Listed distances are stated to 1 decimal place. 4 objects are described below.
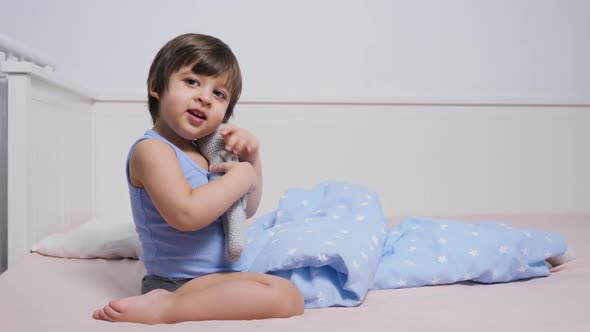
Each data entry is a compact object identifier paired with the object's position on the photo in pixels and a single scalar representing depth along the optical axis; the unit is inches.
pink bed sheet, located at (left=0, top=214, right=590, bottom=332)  29.8
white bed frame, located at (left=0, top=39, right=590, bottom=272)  78.9
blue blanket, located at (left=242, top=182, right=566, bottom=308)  36.5
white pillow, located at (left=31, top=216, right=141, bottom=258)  48.1
